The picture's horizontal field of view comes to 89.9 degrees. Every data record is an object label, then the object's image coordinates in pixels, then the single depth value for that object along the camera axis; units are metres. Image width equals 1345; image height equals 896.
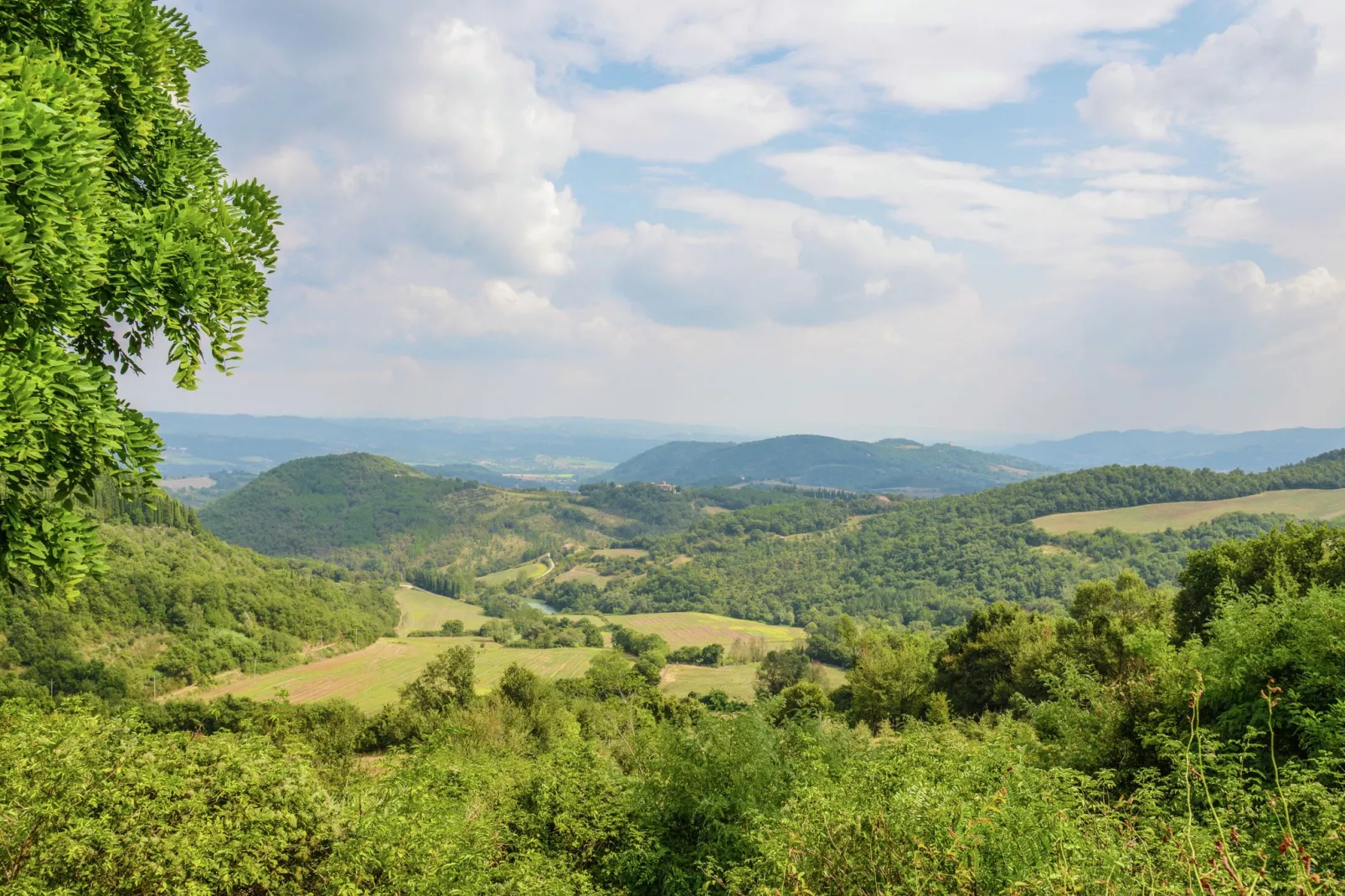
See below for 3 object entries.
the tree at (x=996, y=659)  36.06
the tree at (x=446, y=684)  48.53
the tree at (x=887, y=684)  42.31
